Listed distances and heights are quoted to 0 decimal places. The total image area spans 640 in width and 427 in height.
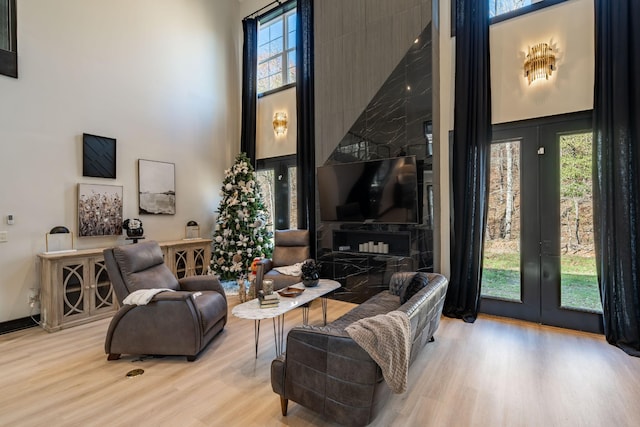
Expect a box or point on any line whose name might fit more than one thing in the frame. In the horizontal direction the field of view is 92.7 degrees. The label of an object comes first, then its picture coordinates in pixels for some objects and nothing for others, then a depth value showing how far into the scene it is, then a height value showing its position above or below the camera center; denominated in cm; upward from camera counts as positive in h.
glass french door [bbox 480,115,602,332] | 346 -20
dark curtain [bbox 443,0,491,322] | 386 +73
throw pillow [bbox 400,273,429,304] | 285 -70
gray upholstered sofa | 179 -100
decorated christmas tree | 573 -25
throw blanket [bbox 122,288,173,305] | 280 -77
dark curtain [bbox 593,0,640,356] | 305 +41
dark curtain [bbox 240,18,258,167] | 649 +270
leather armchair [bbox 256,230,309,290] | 486 -63
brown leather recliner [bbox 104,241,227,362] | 285 -101
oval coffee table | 265 -87
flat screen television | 425 +32
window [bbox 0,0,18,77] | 378 +225
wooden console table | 373 -97
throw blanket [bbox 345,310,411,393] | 175 -77
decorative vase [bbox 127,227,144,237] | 479 -29
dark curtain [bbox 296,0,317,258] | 552 +161
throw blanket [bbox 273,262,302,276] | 449 -86
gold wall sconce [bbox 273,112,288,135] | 605 +180
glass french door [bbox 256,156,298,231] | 607 +46
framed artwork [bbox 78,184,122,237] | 442 +6
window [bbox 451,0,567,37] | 364 +253
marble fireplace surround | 421 +90
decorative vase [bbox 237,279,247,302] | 475 -124
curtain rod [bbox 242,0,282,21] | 614 +429
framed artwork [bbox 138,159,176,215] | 516 +46
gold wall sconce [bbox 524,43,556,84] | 350 +174
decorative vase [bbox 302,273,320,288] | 354 -79
